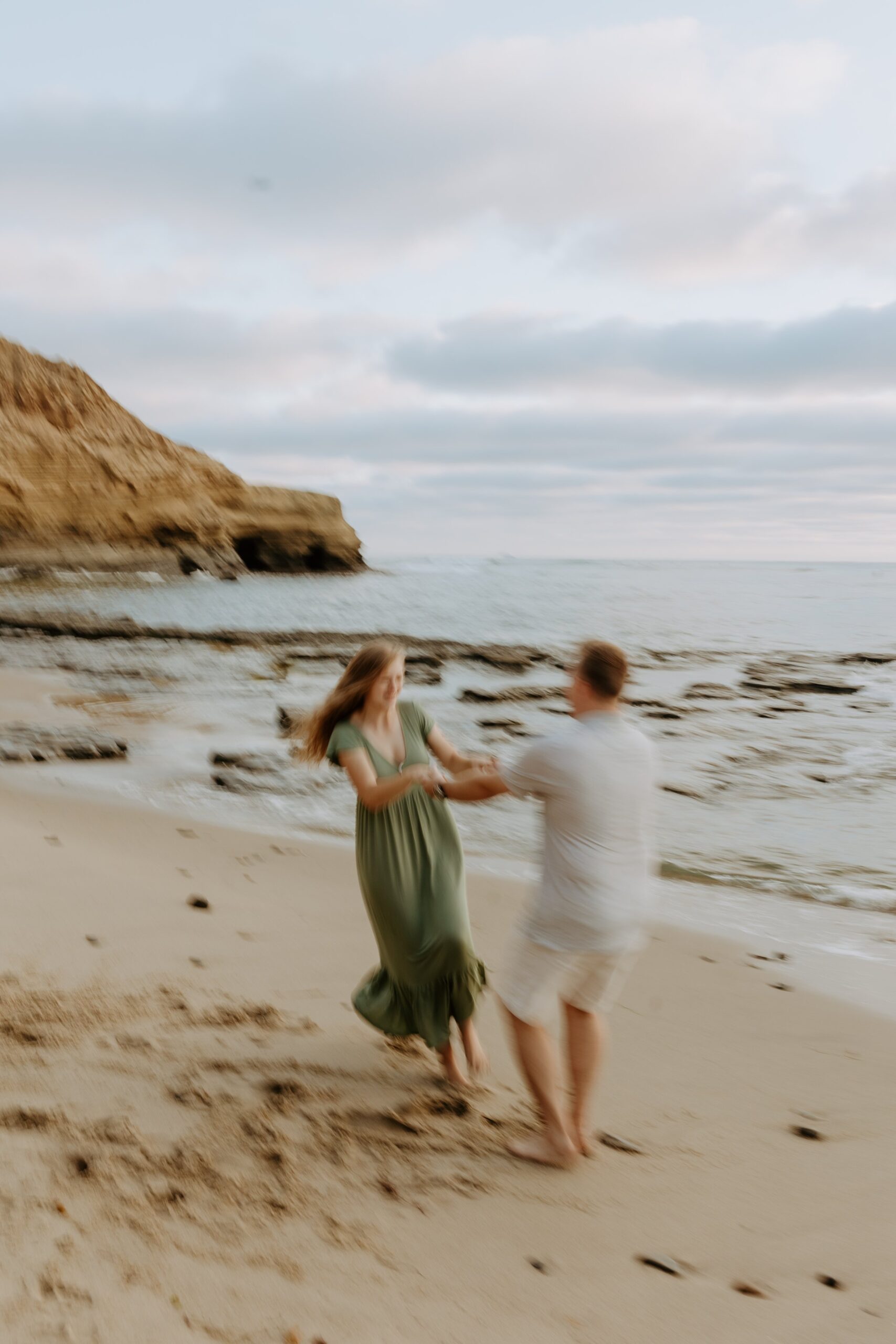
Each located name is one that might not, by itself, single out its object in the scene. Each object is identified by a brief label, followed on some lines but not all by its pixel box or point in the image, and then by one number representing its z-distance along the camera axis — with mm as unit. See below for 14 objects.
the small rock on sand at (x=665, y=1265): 2787
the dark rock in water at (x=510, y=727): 12680
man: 3049
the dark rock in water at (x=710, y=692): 16578
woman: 3541
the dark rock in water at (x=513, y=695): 15586
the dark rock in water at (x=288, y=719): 11992
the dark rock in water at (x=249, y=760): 9836
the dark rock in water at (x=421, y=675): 17662
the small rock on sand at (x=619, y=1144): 3434
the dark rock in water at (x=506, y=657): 20344
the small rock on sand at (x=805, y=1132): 3637
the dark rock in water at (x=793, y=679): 17906
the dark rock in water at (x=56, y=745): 9367
